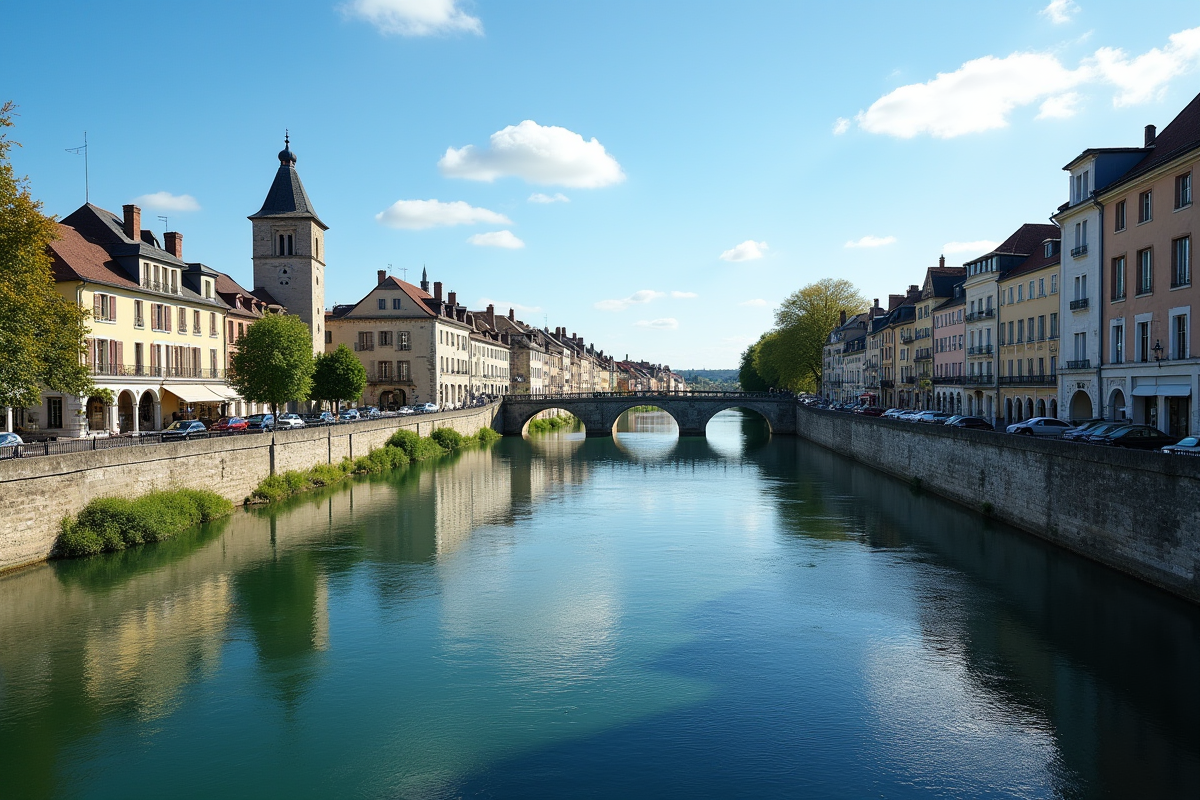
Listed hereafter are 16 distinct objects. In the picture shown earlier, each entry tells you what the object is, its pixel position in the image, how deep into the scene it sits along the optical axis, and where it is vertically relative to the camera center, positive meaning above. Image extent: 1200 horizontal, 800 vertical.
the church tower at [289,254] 67.69 +10.90
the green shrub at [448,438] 61.56 -3.55
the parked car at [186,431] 33.53 -1.63
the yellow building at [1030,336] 45.12 +2.73
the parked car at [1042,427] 34.19 -1.70
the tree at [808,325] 93.31 +6.80
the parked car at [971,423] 40.50 -1.81
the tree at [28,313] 23.27 +2.31
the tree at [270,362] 45.44 +1.57
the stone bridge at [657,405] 83.88 -1.85
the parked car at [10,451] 22.98 -1.54
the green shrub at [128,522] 24.14 -3.96
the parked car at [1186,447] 21.64 -1.66
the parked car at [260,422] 43.17 -1.62
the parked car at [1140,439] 26.36 -1.70
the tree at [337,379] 59.69 +0.86
